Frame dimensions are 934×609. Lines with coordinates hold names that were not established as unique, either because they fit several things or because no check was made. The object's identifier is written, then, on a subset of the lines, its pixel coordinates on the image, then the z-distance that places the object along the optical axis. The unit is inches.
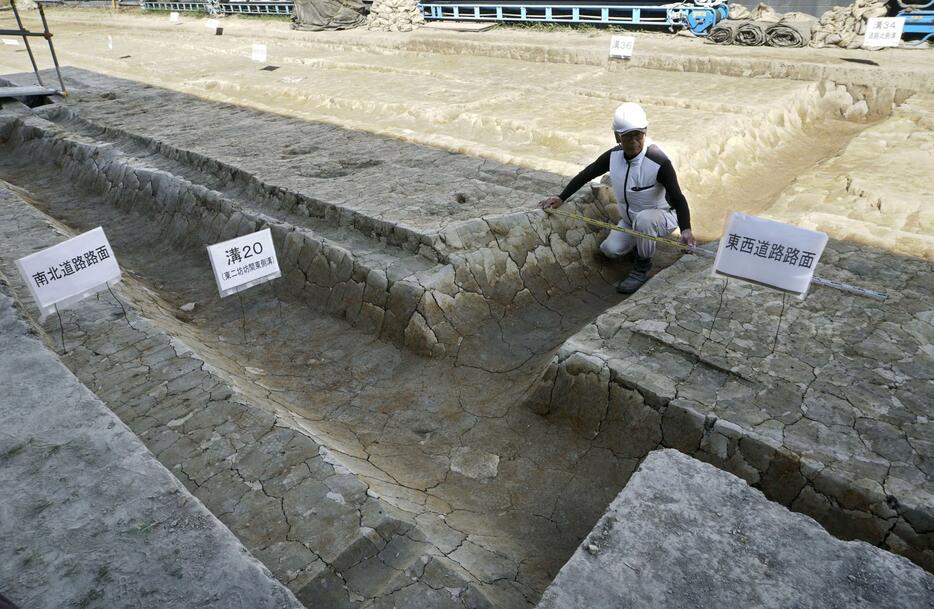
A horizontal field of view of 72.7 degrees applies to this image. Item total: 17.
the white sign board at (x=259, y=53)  455.8
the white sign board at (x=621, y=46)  378.9
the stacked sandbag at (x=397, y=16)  568.4
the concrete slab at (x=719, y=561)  62.7
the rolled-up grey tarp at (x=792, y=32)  379.6
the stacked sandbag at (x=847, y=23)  365.4
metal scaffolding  355.3
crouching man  161.2
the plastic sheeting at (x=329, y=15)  602.2
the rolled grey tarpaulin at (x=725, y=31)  399.2
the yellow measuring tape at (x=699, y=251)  134.7
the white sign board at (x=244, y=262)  154.9
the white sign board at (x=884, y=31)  342.6
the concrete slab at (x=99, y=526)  68.7
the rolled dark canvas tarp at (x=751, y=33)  389.1
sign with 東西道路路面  116.7
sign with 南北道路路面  133.2
